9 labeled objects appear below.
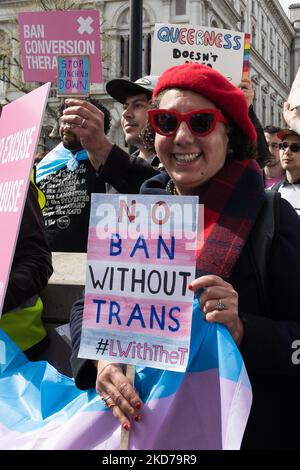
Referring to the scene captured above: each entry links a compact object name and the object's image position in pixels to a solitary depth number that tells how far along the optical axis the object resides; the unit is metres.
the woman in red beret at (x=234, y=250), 1.35
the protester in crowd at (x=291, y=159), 3.34
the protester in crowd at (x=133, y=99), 2.81
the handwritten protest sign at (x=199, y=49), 3.88
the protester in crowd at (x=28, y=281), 2.00
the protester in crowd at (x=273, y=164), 4.99
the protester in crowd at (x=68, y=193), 2.93
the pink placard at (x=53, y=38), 2.56
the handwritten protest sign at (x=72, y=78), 2.15
